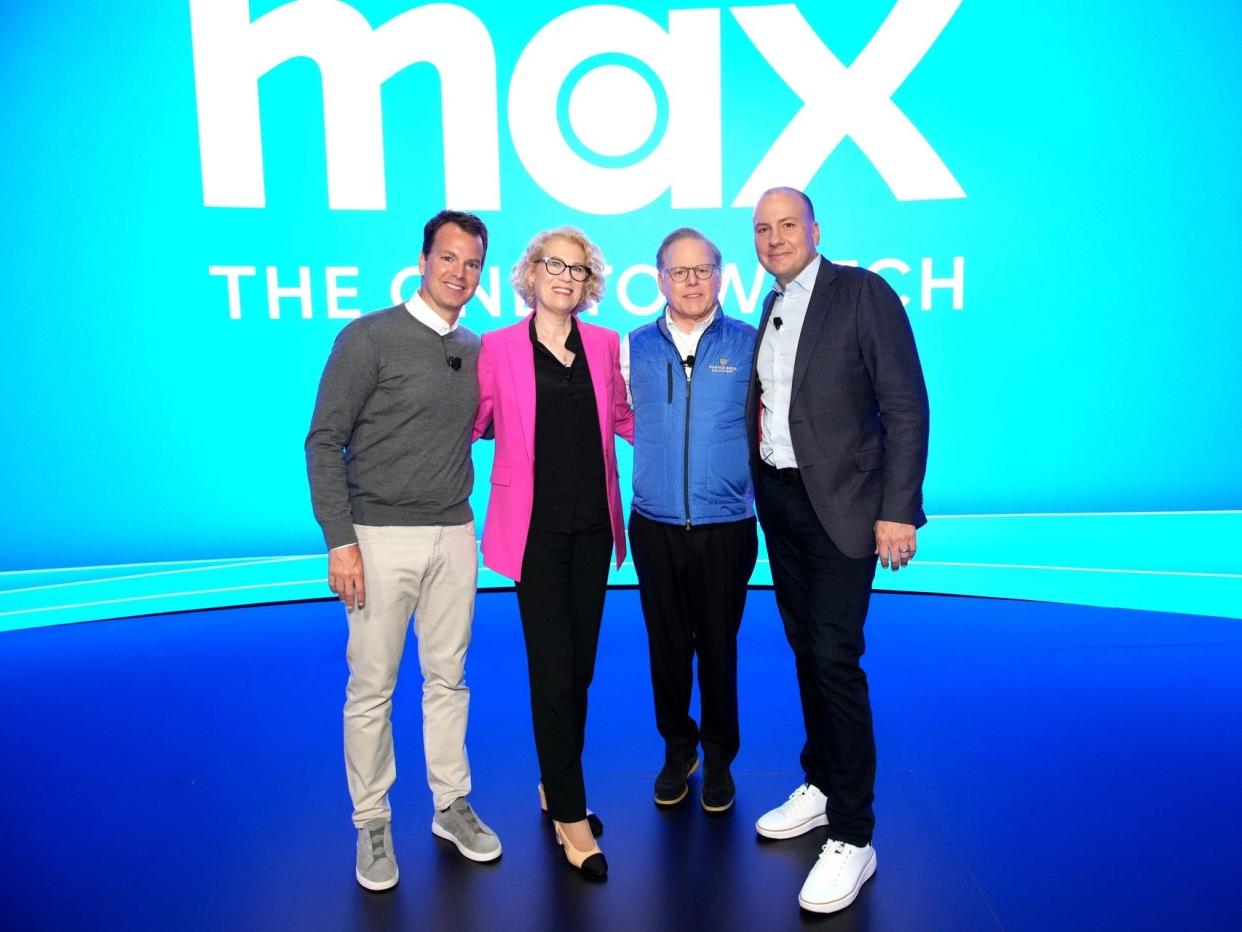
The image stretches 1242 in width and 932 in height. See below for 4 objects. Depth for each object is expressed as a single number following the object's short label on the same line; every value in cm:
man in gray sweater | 201
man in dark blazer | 196
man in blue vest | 221
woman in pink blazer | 206
